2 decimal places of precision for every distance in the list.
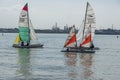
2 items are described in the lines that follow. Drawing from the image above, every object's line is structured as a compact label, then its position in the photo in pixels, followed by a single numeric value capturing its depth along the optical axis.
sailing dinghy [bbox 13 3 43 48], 92.75
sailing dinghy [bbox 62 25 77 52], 78.81
